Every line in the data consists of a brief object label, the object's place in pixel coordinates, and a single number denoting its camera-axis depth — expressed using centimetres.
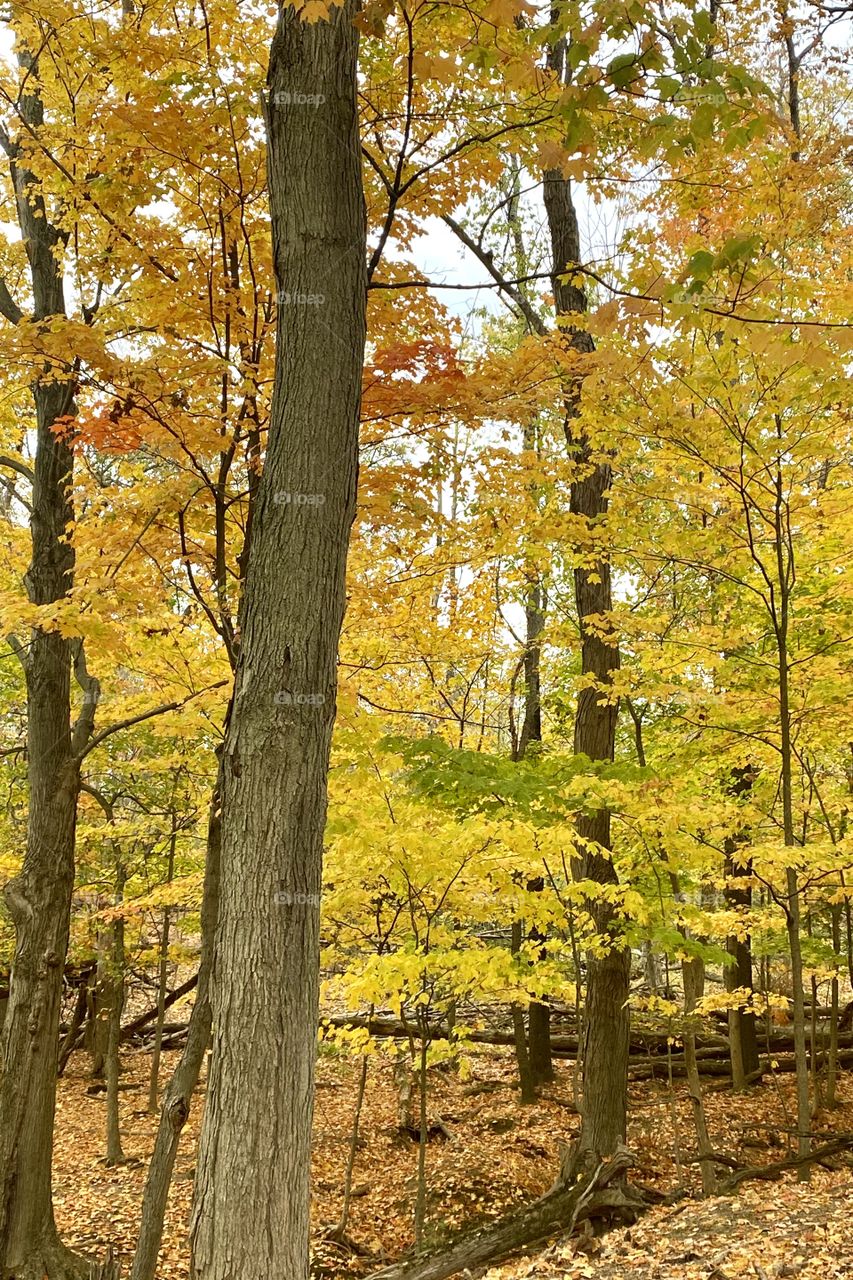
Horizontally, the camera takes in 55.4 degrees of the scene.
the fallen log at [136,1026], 1484
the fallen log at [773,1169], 575
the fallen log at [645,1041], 1152
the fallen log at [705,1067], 1109
